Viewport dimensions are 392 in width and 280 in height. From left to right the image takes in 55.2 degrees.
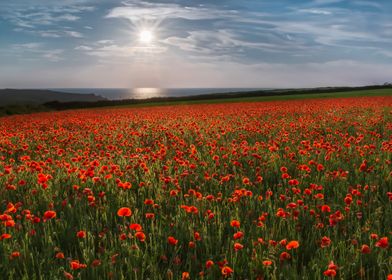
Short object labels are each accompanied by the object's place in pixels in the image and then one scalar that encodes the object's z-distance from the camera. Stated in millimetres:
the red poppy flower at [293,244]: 2613
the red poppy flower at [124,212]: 3136
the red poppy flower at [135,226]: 2907
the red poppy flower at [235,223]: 3037
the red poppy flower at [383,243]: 2719
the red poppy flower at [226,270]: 2477
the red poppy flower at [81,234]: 3172
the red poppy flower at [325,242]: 2889
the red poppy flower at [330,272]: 2298
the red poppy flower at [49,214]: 3343
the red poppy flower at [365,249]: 2680
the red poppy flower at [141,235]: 2923
